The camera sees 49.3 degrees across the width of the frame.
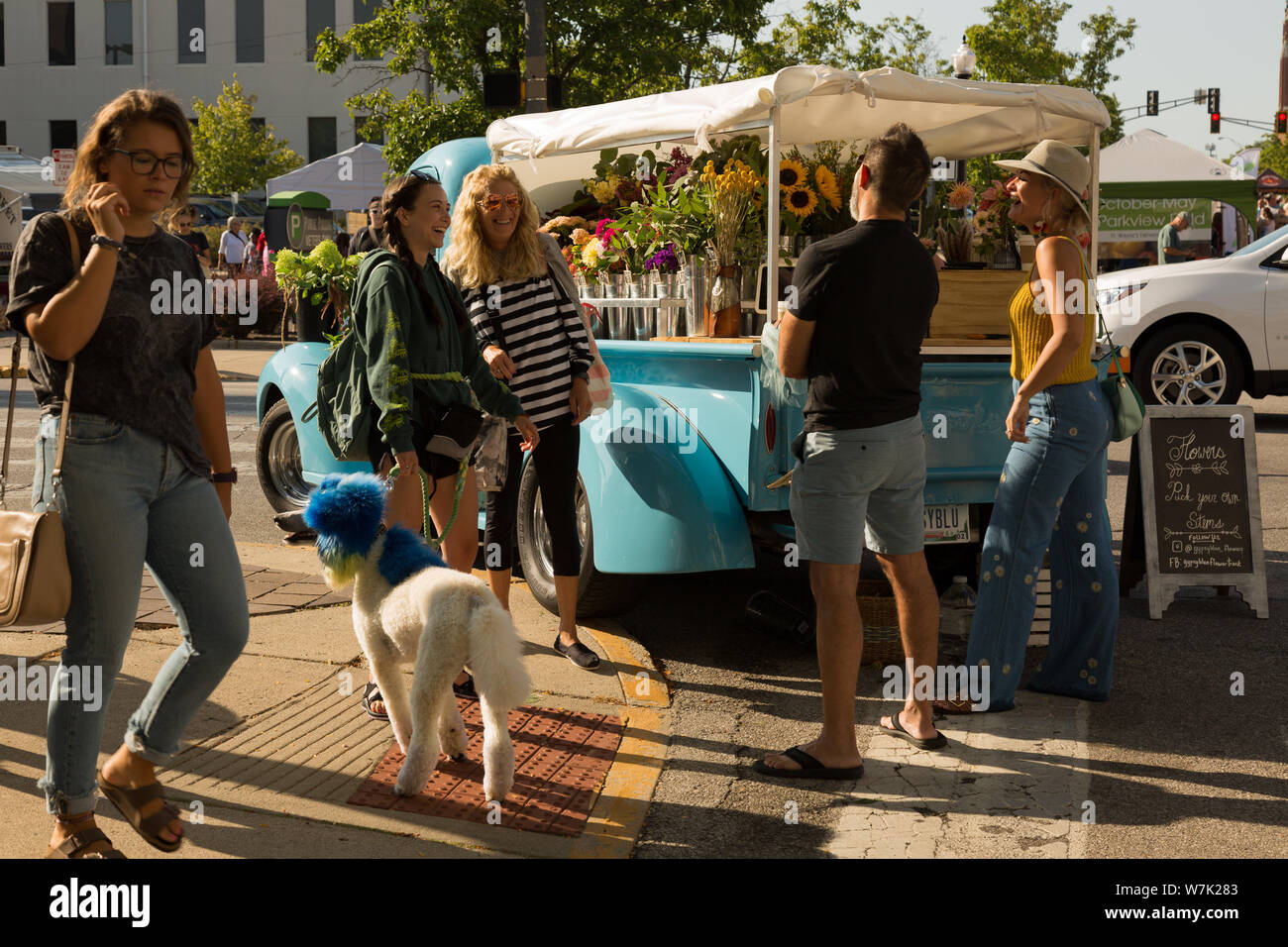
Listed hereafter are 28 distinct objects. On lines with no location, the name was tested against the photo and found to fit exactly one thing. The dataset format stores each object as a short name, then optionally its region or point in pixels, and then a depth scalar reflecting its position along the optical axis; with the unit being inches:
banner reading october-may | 1142.3
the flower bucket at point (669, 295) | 251.1
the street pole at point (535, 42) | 547.2
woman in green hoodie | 183.8
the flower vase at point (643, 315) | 258.2
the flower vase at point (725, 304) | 245.0
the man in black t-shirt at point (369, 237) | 207.2
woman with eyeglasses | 128.5
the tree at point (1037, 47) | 1409.9
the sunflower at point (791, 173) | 245.6
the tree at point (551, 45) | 783.1
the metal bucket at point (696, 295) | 247.4
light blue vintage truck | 220.8
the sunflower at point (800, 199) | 245.8
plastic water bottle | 247.9
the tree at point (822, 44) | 951.6
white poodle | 159.6
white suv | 513.7
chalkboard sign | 271.3
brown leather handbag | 128.4
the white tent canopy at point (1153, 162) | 1184.2
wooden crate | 248.2
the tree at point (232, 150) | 1721.2
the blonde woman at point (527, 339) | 215.5
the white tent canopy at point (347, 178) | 1020.5
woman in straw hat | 196.1
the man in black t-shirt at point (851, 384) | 175.6
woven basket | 234.7
